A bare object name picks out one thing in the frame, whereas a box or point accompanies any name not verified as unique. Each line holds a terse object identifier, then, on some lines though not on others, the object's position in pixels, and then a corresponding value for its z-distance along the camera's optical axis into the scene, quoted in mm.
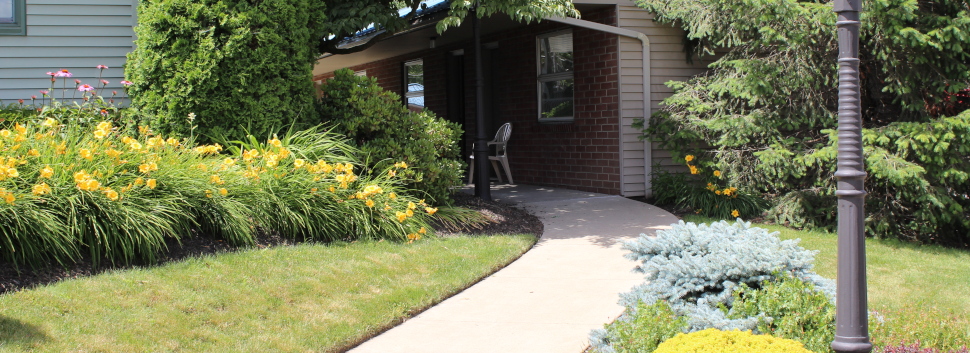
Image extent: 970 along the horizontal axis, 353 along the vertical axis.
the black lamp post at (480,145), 8820
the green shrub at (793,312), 3453
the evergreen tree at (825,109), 6574
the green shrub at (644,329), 3430
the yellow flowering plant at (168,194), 4711
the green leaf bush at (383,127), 7297
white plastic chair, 11211
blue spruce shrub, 3752
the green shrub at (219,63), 6656
